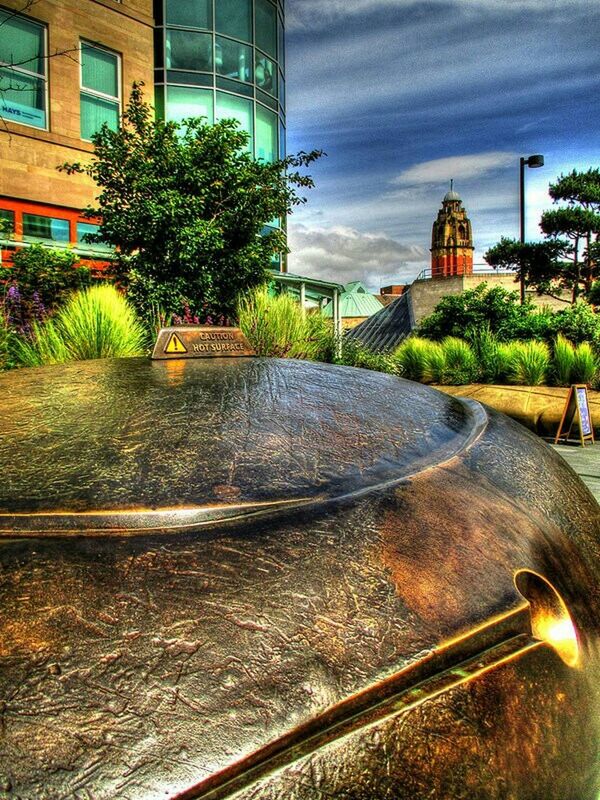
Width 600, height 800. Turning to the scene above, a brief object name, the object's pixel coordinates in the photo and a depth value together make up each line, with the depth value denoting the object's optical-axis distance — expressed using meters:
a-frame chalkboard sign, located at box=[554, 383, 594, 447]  9.37
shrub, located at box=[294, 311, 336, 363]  9.44
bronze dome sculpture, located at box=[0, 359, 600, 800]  0.69
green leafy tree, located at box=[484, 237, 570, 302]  26.48
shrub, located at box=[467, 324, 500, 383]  12.79
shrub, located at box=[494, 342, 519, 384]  12.51
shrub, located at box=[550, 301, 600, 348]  13.03
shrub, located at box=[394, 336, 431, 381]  13.52
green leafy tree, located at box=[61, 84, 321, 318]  10.15
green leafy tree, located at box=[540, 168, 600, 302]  24.45
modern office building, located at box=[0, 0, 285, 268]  13.69
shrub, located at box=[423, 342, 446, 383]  13.10
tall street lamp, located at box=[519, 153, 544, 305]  20.30
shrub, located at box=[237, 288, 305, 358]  8.80
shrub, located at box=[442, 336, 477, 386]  12.77
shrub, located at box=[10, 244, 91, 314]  9.49
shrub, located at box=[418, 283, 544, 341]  14.99
